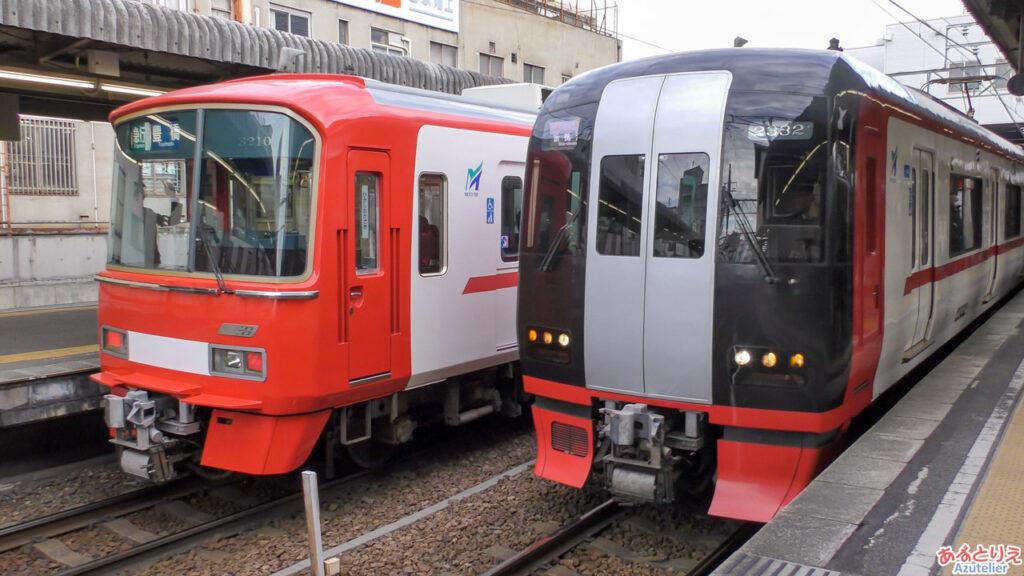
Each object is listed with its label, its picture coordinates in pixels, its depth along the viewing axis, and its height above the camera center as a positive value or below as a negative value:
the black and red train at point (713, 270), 4.93 -0.21
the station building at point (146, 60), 8.91 +2.06
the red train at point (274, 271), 5.80 -0.25
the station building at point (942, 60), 28.86 +7.40
